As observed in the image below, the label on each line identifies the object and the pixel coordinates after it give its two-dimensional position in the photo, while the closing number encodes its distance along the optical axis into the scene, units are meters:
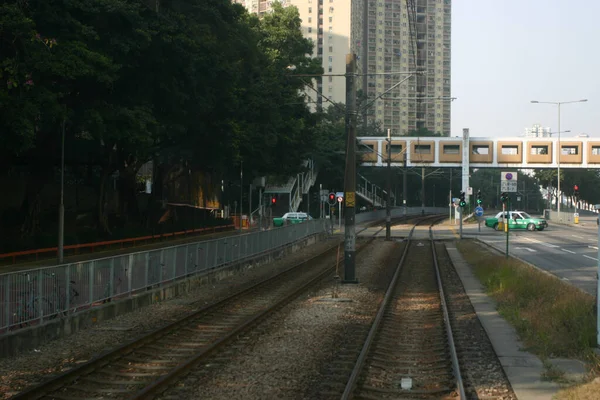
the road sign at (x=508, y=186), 29.91
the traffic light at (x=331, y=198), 48.20
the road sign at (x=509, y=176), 32.44
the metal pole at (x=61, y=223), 22.46
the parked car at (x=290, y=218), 64.81
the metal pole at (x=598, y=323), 11.95
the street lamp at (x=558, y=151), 72.20
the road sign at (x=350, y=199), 23.59
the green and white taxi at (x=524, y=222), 63.75
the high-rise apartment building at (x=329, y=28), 152.25
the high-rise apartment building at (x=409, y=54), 188.00
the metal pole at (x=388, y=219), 51.44
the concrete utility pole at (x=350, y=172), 23.23
